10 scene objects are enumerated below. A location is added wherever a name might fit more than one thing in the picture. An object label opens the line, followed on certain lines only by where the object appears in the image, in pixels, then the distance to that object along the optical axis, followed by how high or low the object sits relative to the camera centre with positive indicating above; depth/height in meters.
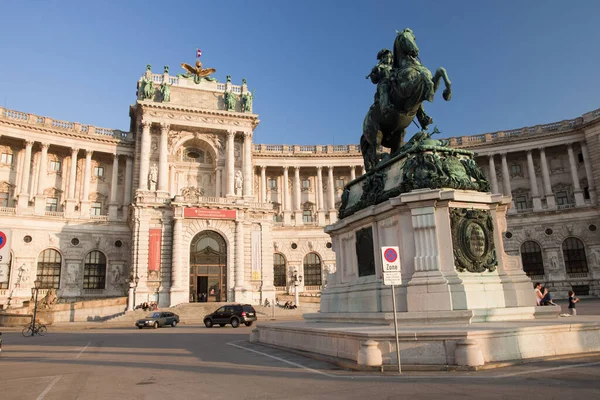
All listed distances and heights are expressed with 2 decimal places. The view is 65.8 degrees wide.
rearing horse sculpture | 12.95 +5.32
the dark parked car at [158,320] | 31.89 -1.61
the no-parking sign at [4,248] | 8.69 +1.05
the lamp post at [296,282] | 45.68 +0.93
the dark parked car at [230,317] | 31.20 -1.53
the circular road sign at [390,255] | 9.05 +0.62
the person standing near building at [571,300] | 21.99 -1.00
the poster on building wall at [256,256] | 47.66 +3.76
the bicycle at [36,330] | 26.42 -1.64
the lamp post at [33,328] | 26.05 -1.42
